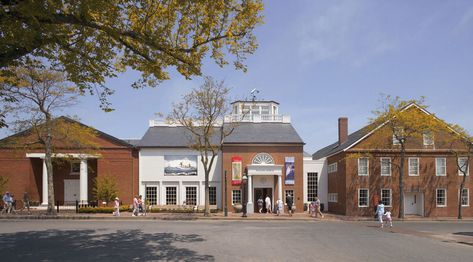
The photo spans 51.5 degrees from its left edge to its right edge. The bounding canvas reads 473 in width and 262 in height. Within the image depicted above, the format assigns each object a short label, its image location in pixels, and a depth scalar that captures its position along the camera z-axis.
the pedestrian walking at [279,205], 37.23
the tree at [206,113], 34.84
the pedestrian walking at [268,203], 39.69
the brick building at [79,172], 41.44
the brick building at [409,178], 39.75
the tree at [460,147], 38.17
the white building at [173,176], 42.66
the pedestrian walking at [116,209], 33.62
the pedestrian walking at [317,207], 36.12
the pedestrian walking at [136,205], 33.94
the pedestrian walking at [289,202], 36.91
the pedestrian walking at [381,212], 27.40
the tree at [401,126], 35.84
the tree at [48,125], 32.75
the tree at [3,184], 39.72
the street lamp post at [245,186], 36.50
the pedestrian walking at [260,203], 40.44
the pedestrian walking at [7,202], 35.50
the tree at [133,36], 11.13
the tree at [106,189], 40.22
